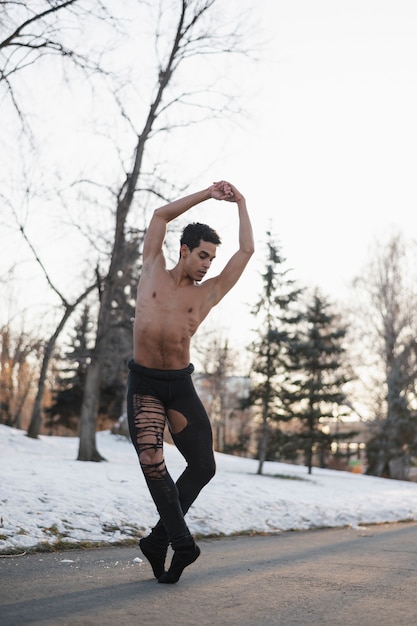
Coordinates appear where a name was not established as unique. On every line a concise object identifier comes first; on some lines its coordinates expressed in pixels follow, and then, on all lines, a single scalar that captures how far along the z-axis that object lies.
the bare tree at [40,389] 23.47
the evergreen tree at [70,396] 45.50
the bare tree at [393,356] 32.19
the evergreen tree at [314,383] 27.81
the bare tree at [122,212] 16.16
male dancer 4.02
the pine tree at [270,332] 24.44
